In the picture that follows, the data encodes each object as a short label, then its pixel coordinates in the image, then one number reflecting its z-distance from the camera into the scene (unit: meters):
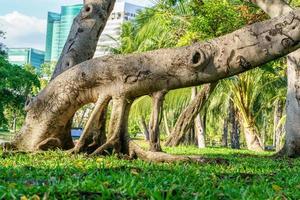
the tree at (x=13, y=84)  23.53
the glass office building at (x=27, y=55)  161.38
